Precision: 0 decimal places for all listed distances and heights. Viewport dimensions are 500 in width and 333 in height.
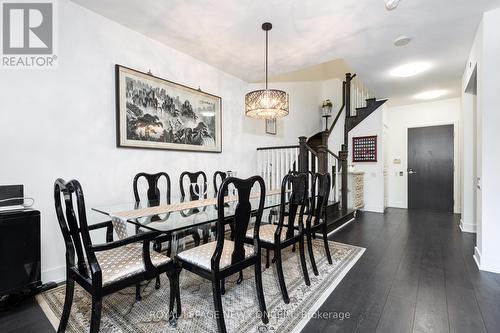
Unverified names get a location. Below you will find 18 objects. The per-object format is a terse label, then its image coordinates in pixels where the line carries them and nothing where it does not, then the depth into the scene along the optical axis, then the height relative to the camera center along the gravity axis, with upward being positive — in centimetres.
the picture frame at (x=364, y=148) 565 +40
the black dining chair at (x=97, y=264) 131 -62
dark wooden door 566 -8
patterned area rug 165 -109
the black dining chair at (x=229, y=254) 149 -63
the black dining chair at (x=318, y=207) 247 -46
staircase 419 +14
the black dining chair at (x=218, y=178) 344 -20
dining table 172 -40
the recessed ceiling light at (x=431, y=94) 514 +156
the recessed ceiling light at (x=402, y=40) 309 +163
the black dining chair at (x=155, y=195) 219 -33
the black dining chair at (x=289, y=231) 196 -62
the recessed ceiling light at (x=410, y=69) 388 +162
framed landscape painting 283 +70
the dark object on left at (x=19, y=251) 180 -65
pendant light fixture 314 +82
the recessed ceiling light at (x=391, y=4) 219 +148
